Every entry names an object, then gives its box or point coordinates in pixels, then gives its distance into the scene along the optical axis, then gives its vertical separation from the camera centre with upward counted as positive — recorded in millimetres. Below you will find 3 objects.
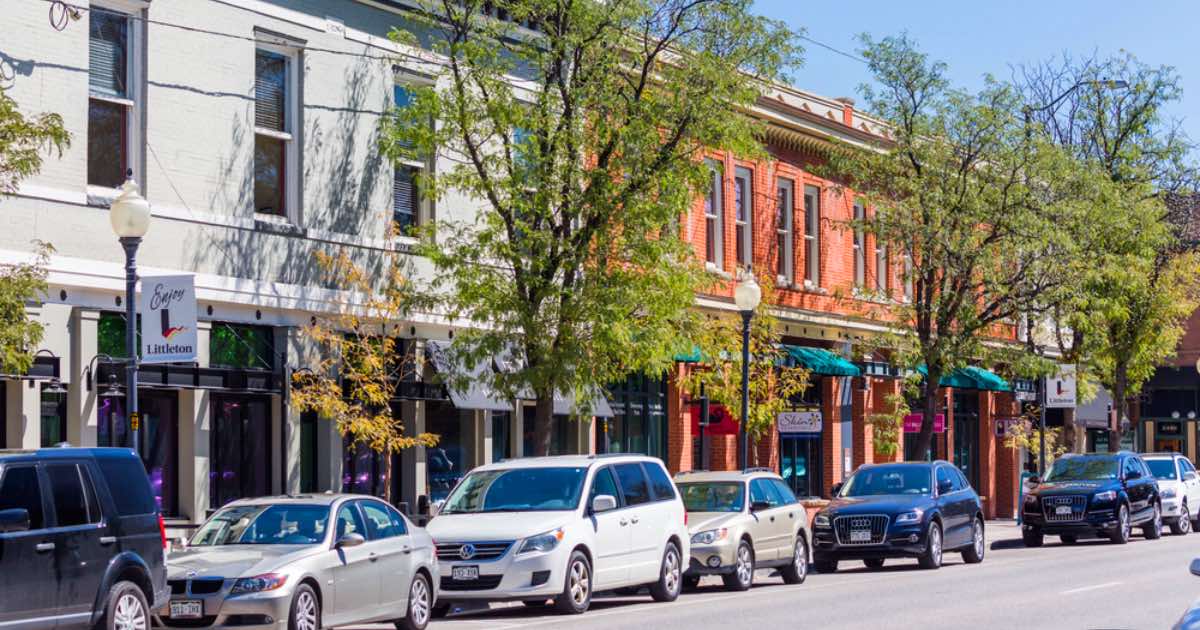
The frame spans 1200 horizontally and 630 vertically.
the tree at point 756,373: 33188 +685
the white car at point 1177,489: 39312 -1807
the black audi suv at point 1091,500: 34500 -1796
